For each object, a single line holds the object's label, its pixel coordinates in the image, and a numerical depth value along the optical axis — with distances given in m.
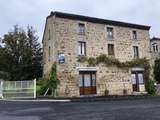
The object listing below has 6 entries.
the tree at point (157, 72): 18.68
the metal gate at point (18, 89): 12.75
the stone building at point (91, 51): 14.01
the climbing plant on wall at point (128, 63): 14.85
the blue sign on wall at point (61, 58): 13.87
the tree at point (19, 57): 20.10
